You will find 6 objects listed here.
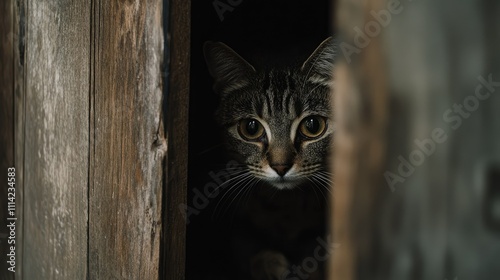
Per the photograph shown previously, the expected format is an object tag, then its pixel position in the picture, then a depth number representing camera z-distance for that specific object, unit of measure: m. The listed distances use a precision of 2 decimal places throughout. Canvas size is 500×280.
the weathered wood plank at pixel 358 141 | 0.45
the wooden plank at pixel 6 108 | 0.91
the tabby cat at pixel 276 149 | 0.99
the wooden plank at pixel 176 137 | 0.80
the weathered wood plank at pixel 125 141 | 0.80
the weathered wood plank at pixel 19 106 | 0.90
